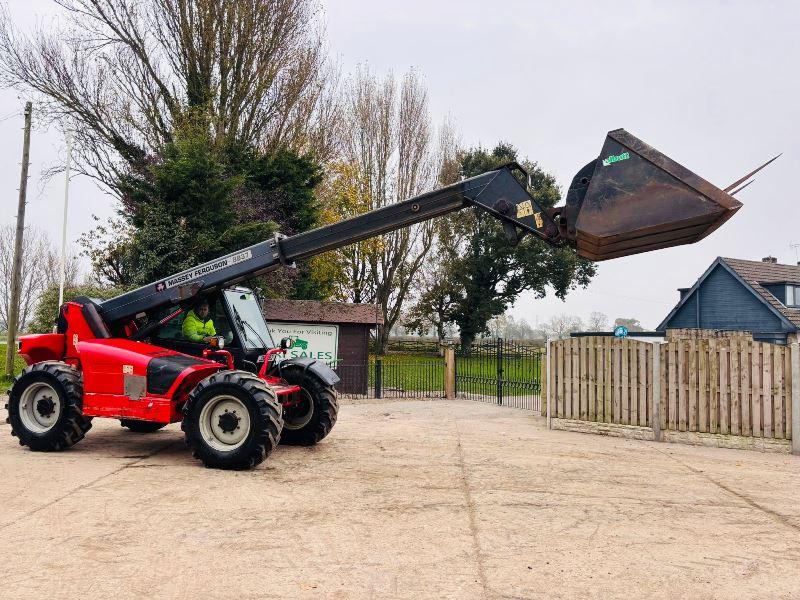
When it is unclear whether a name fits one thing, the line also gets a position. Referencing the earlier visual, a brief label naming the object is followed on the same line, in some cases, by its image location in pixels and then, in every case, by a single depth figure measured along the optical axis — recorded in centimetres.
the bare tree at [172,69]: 2331
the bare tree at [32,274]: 4872
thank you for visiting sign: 1958
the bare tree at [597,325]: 7300
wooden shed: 1964
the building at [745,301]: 3030
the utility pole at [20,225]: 1911
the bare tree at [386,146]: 3675
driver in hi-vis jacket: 924
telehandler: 669
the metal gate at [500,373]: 1731
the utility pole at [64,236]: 1908
